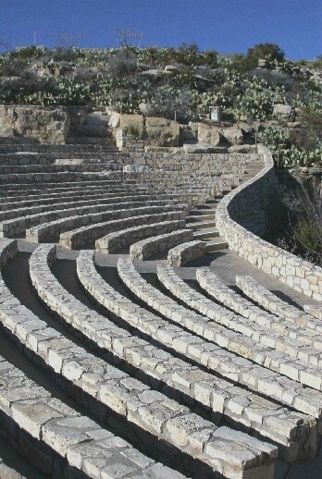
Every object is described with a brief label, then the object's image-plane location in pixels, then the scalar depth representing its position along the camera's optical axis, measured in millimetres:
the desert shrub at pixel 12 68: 27812
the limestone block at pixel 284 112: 30106
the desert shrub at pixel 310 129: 27000
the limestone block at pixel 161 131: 23609
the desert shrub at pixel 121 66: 32438
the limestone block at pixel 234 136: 25328
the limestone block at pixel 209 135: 24812
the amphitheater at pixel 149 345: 4039
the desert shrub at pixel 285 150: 24484
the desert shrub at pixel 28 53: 35875
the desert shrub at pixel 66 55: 36750
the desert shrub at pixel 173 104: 26250
